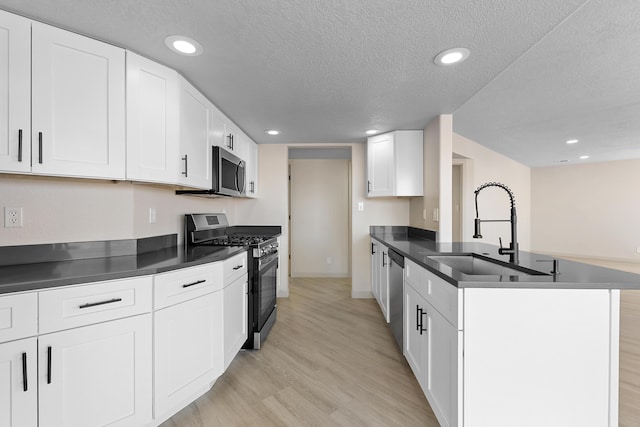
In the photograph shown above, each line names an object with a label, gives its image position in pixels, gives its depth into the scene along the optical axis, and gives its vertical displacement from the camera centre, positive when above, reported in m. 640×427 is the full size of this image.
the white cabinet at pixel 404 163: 3.06 +0.59
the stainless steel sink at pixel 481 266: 1.36 -0.33
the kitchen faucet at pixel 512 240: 1.54 -0.16
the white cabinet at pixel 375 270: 3.14 -0.72
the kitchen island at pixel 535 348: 1.11 -0.59
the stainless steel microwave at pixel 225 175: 2.29 +0.36
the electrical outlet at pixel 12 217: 1.41 -0.03
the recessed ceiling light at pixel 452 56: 1.54 +0.97
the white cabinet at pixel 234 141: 2.64 +0.79
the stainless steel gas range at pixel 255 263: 2.29 -0.48
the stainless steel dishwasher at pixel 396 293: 2.10 -0.69
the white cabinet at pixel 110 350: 1.05 -0.66
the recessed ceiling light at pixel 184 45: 1.45 +0.97
